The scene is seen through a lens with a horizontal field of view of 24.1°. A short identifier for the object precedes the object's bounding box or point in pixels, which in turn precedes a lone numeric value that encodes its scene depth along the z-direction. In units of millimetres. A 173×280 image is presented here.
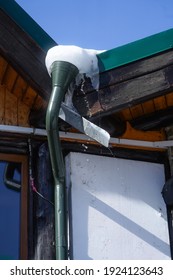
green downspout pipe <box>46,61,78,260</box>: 3142
